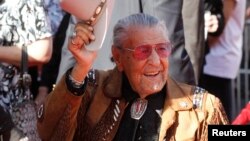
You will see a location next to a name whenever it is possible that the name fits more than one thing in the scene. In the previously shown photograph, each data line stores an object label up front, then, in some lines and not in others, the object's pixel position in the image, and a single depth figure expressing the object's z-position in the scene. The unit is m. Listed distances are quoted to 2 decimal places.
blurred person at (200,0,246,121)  8.46
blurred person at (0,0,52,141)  5.96
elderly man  5.52
